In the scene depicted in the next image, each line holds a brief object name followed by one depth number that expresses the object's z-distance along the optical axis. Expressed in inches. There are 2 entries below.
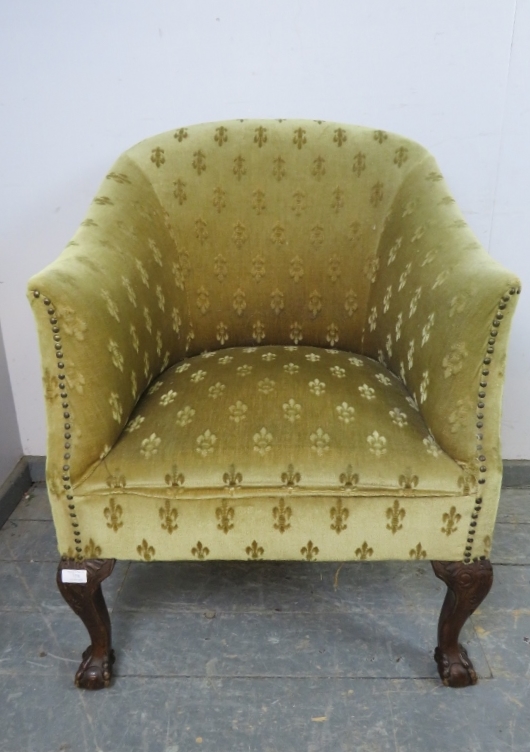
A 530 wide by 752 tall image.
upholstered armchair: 38.4
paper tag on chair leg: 41.5
